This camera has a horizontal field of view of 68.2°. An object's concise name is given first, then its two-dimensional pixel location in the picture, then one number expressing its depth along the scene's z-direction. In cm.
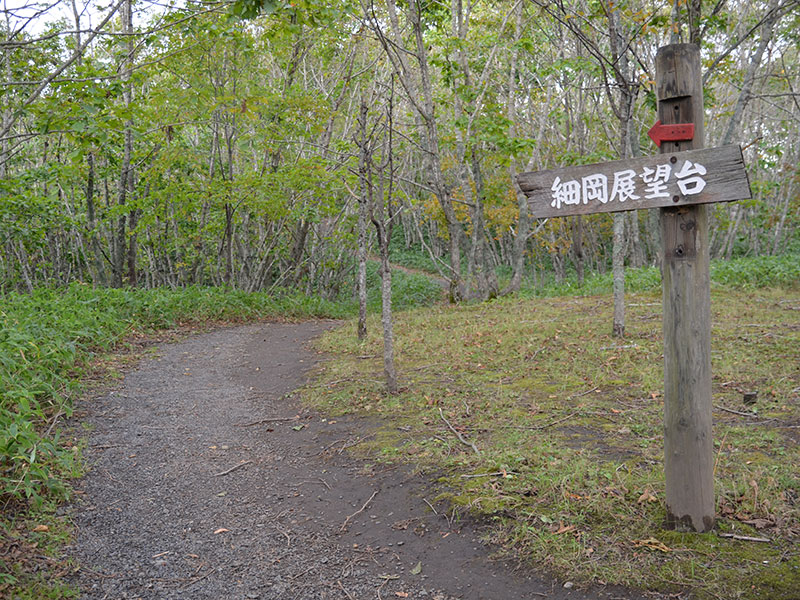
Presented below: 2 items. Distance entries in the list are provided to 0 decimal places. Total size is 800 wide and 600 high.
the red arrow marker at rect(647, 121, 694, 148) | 295
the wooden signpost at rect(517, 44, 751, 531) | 294
